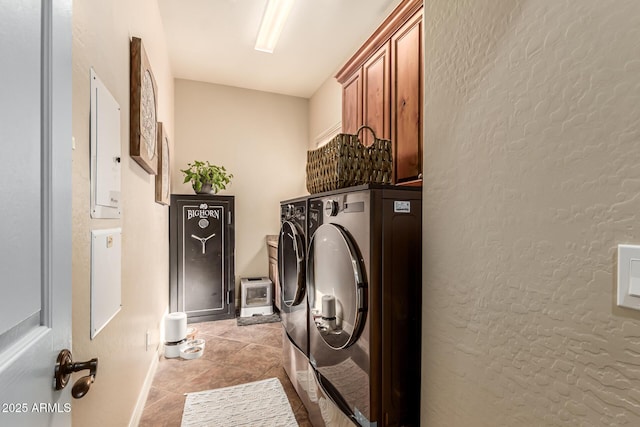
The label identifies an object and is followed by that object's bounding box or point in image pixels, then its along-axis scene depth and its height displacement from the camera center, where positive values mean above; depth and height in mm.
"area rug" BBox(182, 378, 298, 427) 1808 -1275
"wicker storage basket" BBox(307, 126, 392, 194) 1403 +247
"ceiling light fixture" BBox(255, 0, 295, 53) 2486 +1754
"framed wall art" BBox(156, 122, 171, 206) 2537 +391
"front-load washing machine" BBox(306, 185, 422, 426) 1103 -350
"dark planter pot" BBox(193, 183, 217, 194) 3688 +295
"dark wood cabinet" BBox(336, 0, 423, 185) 1681 +817
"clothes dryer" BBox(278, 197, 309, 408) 1766 -504
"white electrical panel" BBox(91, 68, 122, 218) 1126 +254
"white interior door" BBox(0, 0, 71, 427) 407 +7
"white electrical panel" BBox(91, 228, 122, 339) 1111 -265
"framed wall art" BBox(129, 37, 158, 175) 1666 +632
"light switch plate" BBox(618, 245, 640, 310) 540 -119
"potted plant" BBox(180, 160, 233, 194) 3662 +432
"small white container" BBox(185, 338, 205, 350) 2733 -1225
